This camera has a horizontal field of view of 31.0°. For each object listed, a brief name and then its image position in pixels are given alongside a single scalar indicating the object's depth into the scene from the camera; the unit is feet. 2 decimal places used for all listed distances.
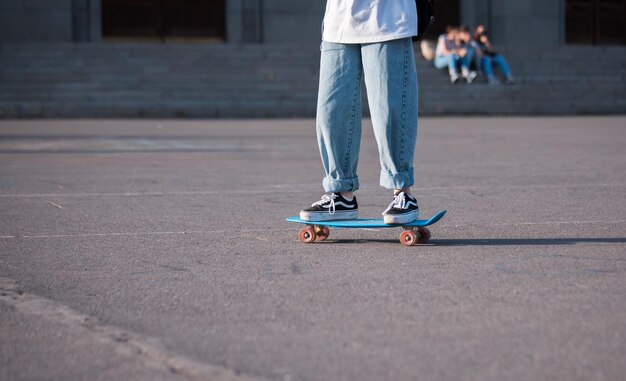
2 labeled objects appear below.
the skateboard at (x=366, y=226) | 19.08
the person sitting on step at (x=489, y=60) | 97.55
